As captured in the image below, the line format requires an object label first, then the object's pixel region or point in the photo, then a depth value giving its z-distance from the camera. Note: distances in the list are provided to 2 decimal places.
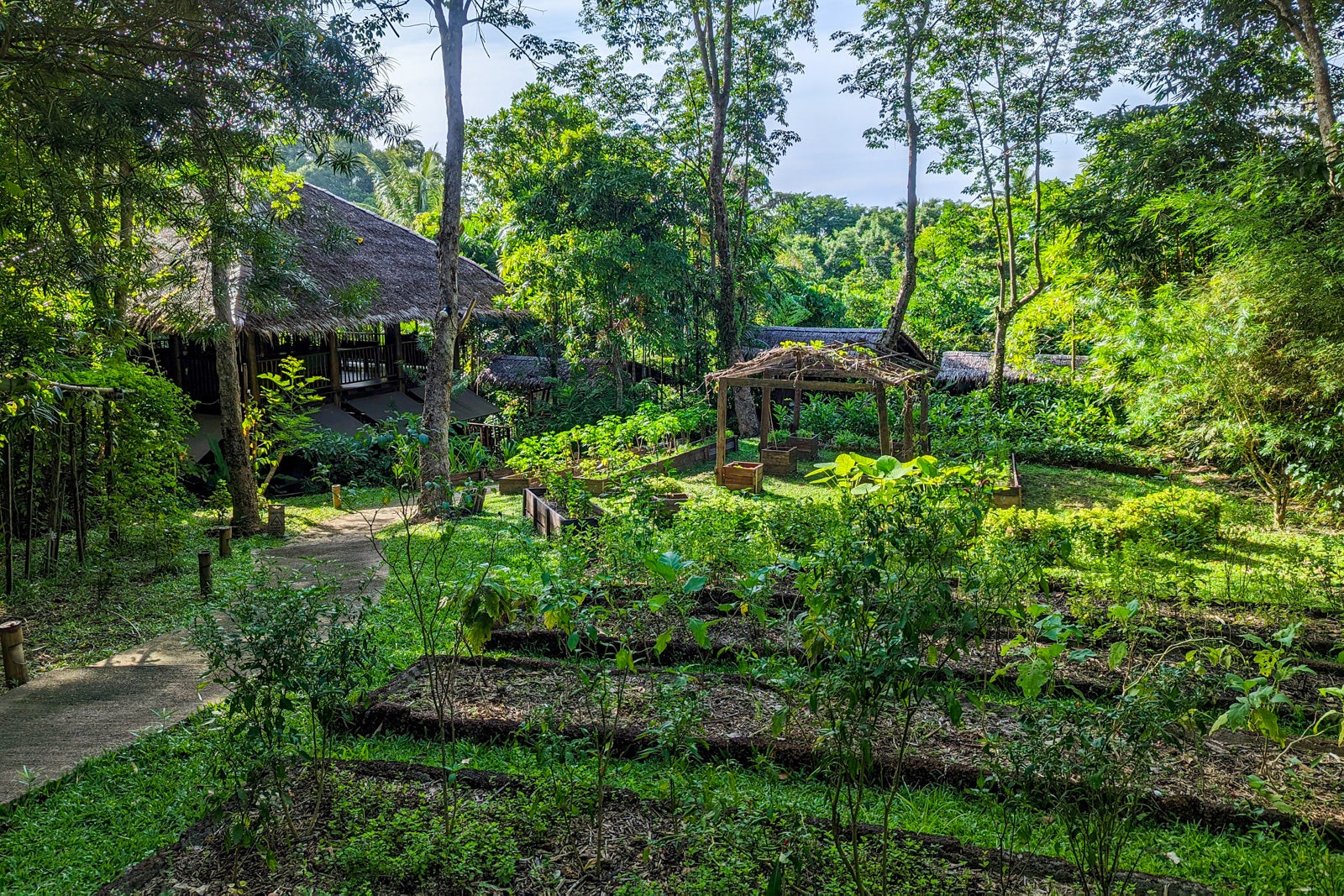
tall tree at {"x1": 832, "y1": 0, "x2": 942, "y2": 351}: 15.28
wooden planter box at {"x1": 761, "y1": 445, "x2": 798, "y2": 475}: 12.18
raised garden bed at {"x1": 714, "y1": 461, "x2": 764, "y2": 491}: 11.04
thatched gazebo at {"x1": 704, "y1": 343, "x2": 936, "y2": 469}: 10.98
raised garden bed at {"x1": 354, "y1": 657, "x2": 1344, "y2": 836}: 3.36
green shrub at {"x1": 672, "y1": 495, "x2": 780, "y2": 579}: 6.19
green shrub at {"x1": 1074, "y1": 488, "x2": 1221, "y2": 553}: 7.50
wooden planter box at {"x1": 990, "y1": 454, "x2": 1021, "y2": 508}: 9.98
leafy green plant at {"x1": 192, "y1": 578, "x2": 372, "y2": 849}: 2.75
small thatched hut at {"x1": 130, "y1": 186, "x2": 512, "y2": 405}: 8.48
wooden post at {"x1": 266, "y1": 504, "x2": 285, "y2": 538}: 9.01
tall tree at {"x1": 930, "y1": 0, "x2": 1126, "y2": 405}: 14.74
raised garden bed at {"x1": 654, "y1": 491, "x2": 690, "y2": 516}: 6.48
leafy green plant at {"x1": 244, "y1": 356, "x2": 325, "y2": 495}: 9.83
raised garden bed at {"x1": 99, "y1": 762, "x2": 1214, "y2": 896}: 2.72
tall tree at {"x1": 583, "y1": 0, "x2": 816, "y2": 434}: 15.49
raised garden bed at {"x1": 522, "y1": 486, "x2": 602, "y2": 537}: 7.71
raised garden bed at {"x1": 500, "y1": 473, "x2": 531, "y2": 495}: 11.20
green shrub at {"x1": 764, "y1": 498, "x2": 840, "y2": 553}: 6.85
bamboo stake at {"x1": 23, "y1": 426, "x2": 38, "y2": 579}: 6.35
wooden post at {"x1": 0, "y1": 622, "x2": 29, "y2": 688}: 4.71
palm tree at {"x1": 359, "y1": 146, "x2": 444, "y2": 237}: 21.66
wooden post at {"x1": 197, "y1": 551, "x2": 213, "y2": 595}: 6.37
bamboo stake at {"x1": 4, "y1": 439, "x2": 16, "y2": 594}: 6.01
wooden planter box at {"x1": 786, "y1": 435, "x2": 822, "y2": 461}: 13.25
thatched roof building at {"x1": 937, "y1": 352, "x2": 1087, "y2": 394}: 18.58
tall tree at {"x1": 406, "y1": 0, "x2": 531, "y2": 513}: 9.68
